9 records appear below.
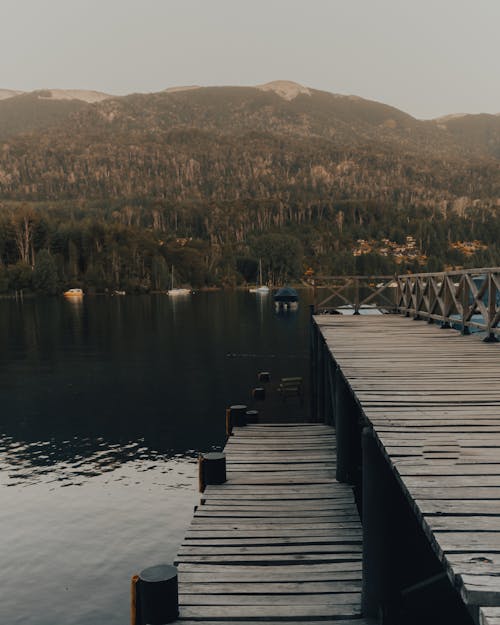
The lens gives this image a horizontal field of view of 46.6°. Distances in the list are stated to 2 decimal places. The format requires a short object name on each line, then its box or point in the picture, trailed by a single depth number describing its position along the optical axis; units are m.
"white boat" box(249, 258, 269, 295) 168.00
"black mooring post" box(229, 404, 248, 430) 15.78
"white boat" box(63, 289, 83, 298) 146.80
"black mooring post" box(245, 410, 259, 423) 16.58
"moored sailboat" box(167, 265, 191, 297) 159.60
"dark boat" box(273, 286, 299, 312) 102.64
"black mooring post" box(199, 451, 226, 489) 10.46
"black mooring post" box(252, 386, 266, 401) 26.84
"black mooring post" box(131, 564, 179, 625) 5.87
